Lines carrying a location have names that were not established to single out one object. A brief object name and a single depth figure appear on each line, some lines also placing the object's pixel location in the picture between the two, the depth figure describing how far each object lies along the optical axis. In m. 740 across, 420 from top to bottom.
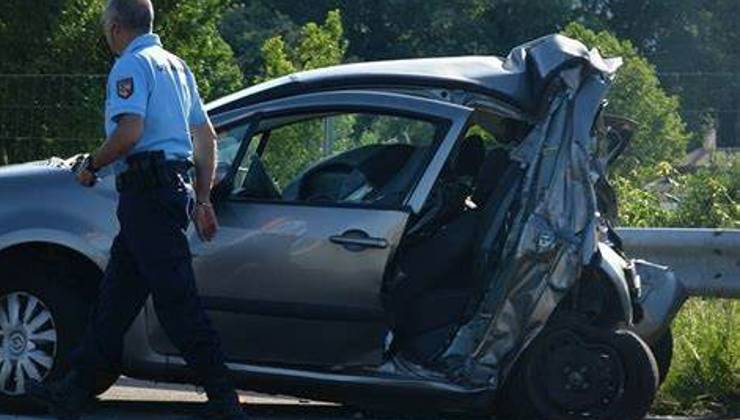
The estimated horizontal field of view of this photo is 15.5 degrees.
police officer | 10.76
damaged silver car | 11.60
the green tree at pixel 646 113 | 34.34
